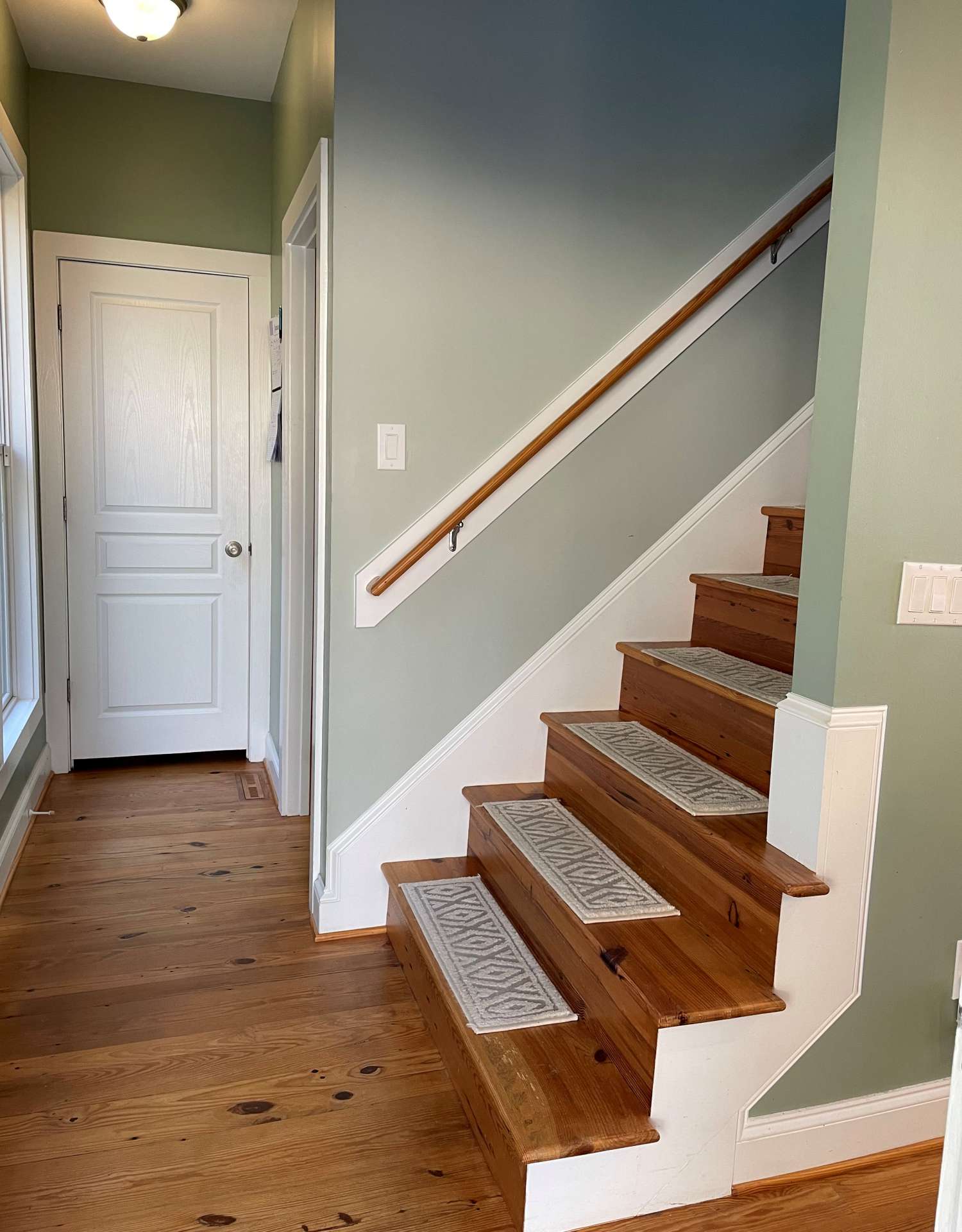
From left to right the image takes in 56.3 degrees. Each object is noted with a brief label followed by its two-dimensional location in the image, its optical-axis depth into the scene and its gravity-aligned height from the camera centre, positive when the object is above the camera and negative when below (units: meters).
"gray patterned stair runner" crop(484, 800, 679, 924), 1.84 -0.83
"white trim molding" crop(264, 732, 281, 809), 3.50 -1.15
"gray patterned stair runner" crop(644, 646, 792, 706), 2.05 -0.43
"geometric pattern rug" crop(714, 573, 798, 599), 2.35 -0.22
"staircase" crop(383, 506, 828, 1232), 1.54 -0.85
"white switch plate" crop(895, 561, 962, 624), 1.57 -0.15
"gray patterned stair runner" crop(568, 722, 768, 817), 1.91 -0.64
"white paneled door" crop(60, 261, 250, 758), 3.59 -0.12
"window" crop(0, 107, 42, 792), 3.10 -0.05
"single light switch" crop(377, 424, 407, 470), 2.32 +0.10
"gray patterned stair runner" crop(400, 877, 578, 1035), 1.81 -1.03
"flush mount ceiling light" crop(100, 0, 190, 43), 2.69 +1.39
